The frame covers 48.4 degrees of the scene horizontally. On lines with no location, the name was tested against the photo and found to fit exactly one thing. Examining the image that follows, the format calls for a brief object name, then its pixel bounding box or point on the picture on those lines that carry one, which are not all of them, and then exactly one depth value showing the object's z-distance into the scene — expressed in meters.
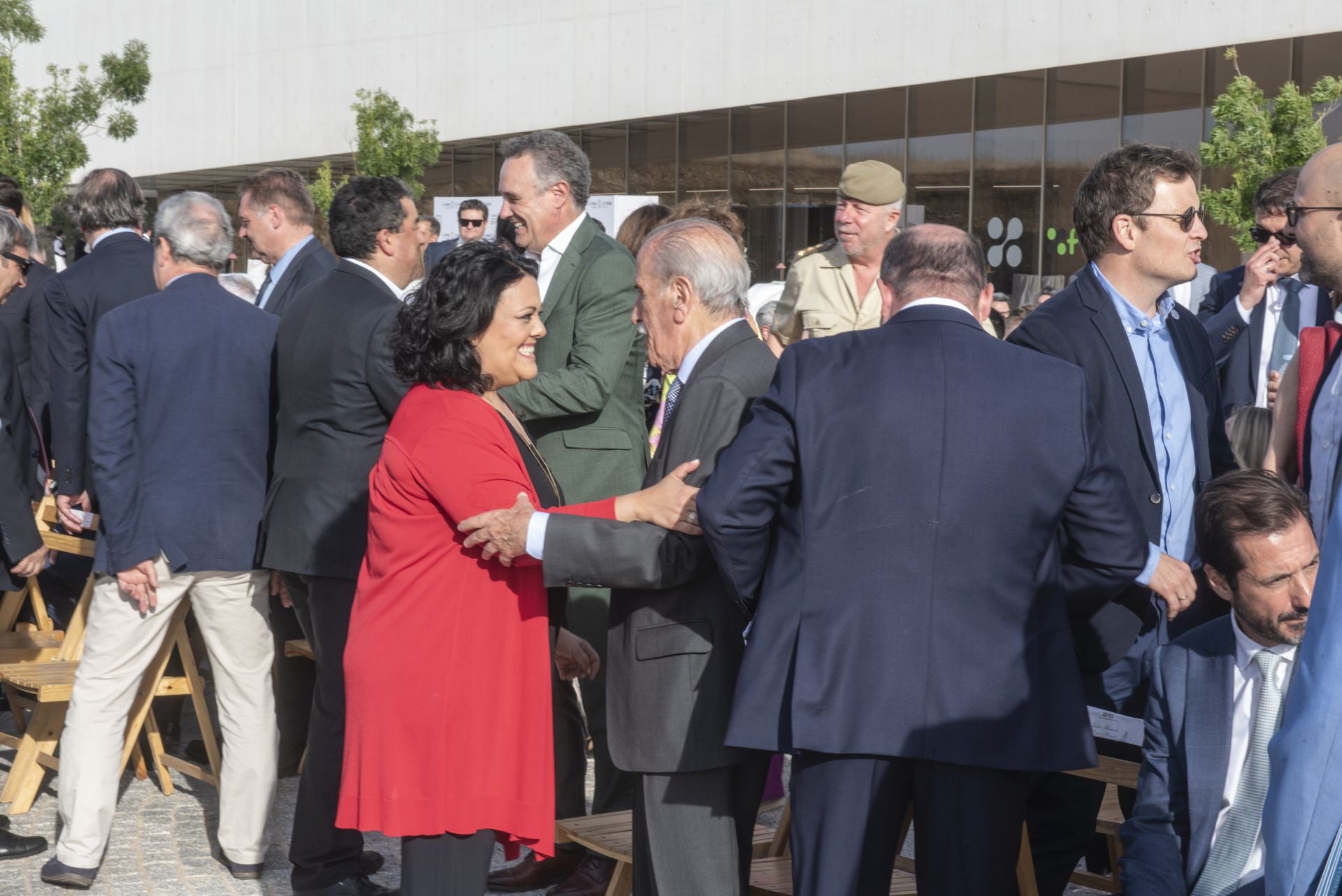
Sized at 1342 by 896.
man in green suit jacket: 5.16
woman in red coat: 3.54
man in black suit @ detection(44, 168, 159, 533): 6.33
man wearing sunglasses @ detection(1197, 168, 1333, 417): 6.83
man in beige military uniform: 6.11
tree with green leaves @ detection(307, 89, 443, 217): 29.31
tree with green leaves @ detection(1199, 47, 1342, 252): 13.75
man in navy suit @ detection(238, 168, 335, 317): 6.64
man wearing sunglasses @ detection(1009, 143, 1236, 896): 4.11
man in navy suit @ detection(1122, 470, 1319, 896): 3.22
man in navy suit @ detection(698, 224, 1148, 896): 3.16
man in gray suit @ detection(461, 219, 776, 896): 3.55
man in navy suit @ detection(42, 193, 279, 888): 5.08
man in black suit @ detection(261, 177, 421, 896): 4.90
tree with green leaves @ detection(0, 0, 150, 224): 31.02
